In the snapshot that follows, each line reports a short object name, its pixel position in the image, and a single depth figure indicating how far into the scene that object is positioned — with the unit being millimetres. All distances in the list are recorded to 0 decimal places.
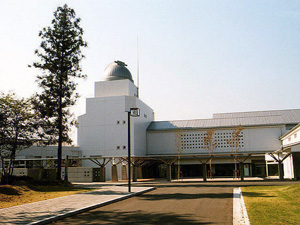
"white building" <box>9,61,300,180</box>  45406
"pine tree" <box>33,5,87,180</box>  27397
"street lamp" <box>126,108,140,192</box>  19984
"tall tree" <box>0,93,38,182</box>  24052
